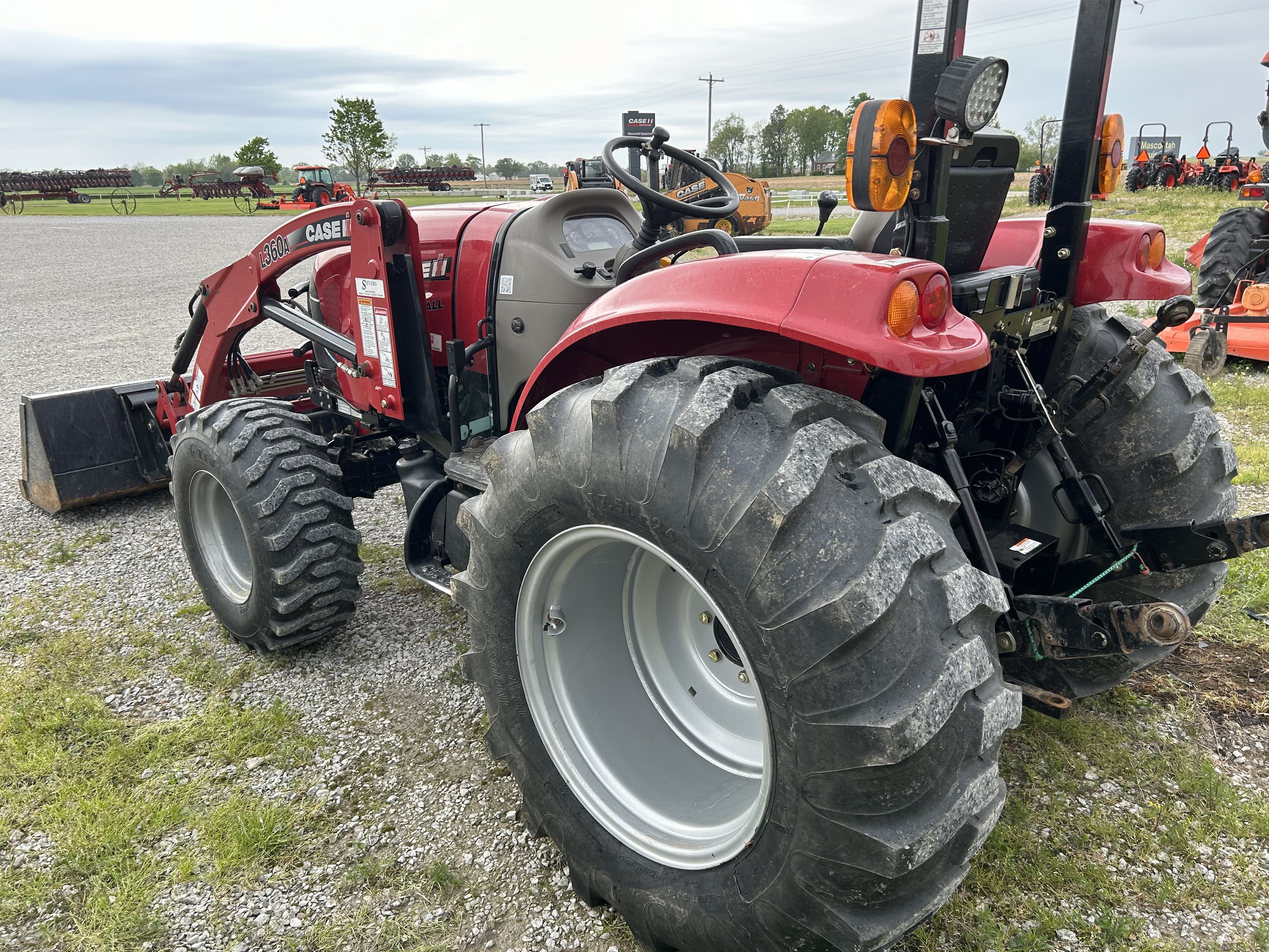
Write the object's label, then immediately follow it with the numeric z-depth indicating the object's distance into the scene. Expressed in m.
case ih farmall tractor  1.53
